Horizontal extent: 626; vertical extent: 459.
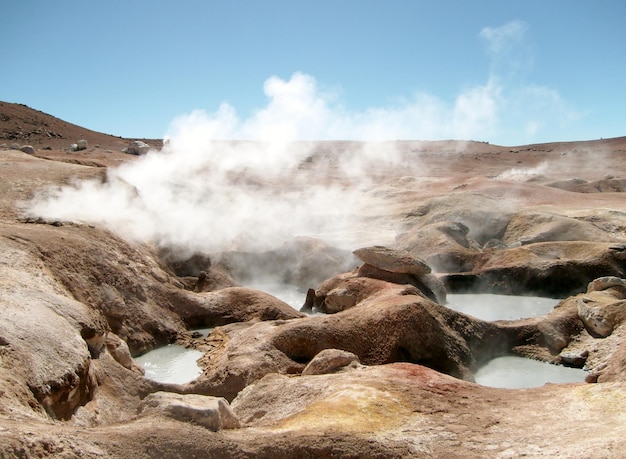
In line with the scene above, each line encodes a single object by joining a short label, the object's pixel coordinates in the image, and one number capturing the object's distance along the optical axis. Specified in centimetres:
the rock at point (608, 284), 2005
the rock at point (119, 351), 1507
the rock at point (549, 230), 2850
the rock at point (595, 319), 1688
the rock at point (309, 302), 2248
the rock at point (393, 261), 2175
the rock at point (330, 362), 1314
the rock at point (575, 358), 1617
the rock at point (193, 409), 833
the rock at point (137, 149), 5659
